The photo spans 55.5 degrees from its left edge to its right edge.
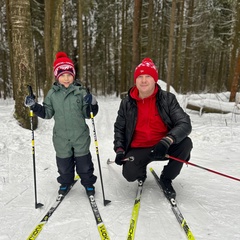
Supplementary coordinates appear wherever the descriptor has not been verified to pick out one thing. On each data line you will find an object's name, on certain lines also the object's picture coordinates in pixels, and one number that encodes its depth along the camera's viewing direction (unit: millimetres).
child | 3170
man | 3066
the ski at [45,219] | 2355
